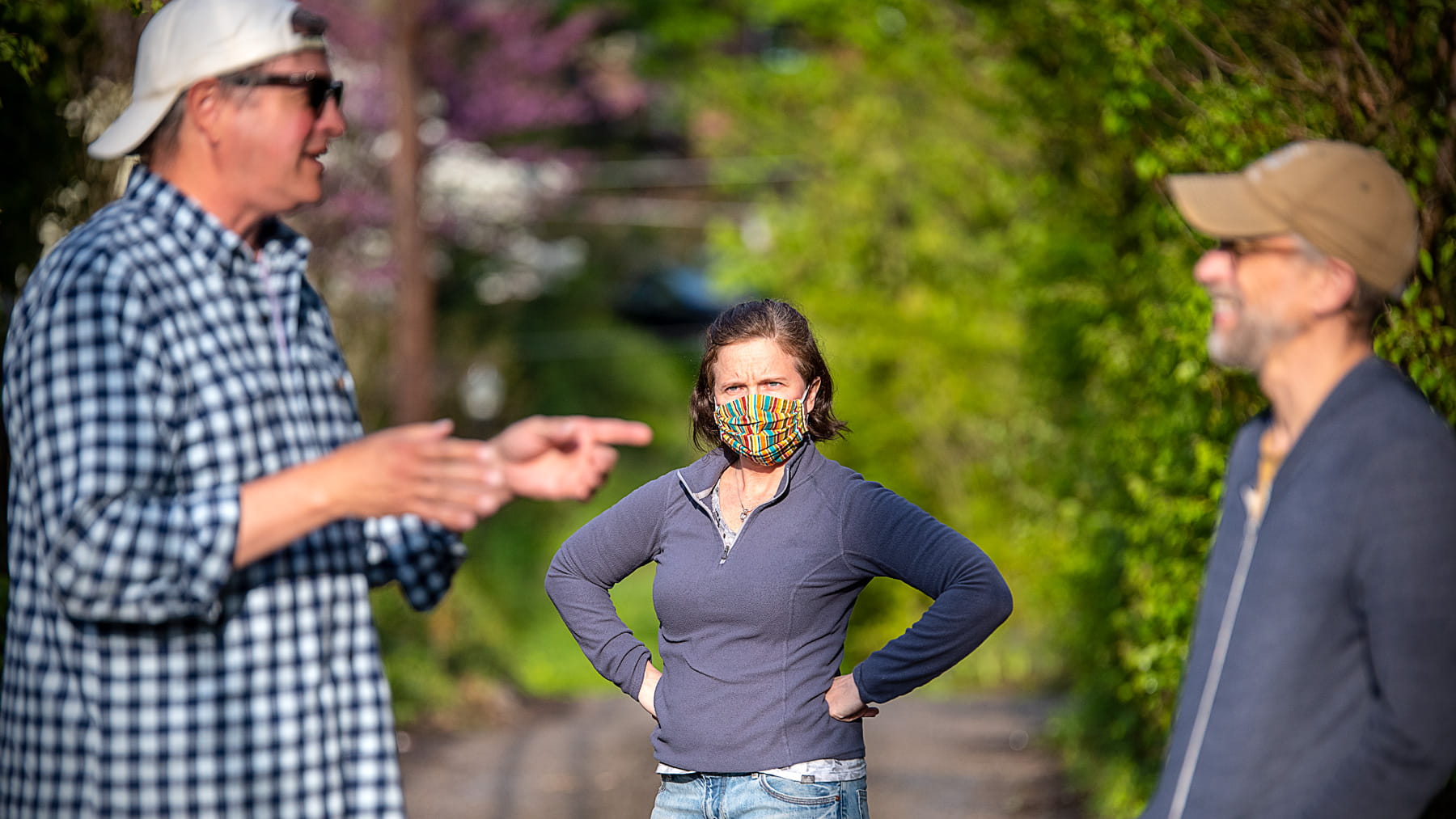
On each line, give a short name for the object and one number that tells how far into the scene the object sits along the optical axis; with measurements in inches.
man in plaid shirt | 351.3
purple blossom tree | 936.9
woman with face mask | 381.3
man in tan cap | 350.6
